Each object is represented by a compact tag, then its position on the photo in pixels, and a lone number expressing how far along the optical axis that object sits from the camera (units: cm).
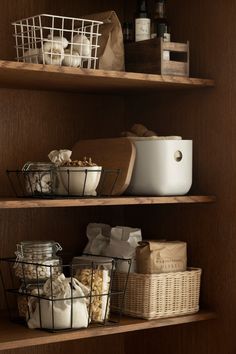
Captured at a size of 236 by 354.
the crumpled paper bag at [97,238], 275
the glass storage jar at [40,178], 246
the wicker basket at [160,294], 254
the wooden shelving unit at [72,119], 240
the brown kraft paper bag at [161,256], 255
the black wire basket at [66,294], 233
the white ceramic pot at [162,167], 258
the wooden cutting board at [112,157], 256
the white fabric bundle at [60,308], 233
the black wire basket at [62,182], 244
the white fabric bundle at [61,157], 250
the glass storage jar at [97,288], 243
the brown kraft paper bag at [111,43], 256
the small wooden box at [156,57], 259
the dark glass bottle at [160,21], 263
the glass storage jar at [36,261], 242
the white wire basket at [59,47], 237
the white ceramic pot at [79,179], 244
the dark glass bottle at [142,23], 264
